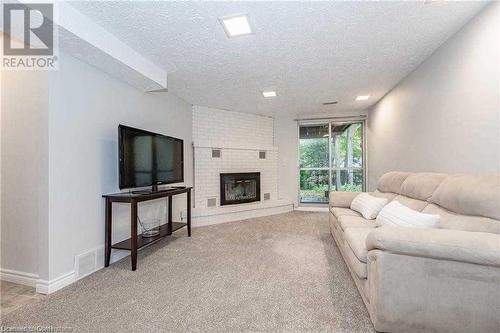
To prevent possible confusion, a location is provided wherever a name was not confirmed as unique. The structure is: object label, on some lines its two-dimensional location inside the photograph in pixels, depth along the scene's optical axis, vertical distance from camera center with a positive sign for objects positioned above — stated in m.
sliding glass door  5.45 +0.21
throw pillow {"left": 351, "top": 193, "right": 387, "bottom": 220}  2.70 -0.45
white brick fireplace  4.57 +0.22
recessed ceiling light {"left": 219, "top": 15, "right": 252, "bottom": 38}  1.94 +1.22
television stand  2.37 -0.55
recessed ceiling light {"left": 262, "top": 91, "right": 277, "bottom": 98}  3.86 +1.24
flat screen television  2.46 +0.15
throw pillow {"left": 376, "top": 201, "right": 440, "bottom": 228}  1.73 -0.41
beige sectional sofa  1.21 -0.57
